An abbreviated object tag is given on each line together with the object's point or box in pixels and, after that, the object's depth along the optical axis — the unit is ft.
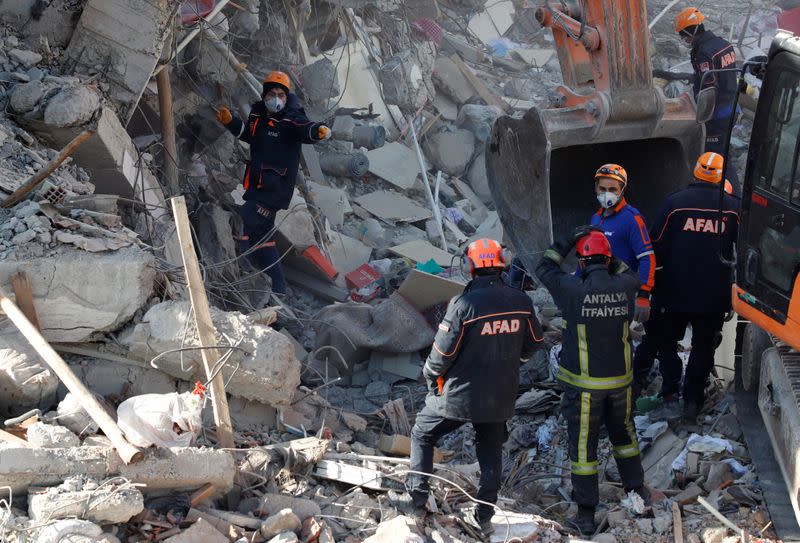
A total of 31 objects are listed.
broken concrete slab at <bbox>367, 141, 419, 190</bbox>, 71.41
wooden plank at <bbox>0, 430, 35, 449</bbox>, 27.64
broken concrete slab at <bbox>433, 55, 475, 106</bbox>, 83.51
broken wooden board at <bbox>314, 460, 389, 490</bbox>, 33.09
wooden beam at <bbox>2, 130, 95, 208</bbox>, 36.01
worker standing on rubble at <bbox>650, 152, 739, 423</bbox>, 37.91
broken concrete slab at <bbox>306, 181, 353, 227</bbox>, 63.51
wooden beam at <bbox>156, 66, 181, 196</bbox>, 49.80
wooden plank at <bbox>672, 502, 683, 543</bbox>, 31.96
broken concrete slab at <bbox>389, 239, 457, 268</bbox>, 59.77
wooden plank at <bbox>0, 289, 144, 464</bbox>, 26.94
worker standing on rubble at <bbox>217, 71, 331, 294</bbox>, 50.06
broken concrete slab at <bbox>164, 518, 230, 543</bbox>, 26.21
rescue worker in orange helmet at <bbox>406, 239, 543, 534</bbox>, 31.04
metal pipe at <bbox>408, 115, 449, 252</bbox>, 66.06
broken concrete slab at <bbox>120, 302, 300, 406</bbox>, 34.83
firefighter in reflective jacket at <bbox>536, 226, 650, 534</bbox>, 33.19
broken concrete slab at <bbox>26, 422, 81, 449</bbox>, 28.20
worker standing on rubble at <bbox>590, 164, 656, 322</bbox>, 38.40
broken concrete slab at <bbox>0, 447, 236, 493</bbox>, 26.30
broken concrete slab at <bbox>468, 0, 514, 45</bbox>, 102.53
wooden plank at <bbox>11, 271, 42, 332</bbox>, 33.12
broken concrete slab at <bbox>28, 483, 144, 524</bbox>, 25.32
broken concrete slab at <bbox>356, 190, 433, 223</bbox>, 67.46
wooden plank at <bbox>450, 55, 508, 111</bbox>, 85.05
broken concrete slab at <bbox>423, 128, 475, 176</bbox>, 75.77
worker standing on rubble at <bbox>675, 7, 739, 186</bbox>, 54.19
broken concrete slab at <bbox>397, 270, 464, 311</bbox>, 47.67
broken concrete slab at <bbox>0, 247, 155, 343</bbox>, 33.78
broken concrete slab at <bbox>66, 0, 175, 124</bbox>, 46.44
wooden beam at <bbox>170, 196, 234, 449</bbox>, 28.55
